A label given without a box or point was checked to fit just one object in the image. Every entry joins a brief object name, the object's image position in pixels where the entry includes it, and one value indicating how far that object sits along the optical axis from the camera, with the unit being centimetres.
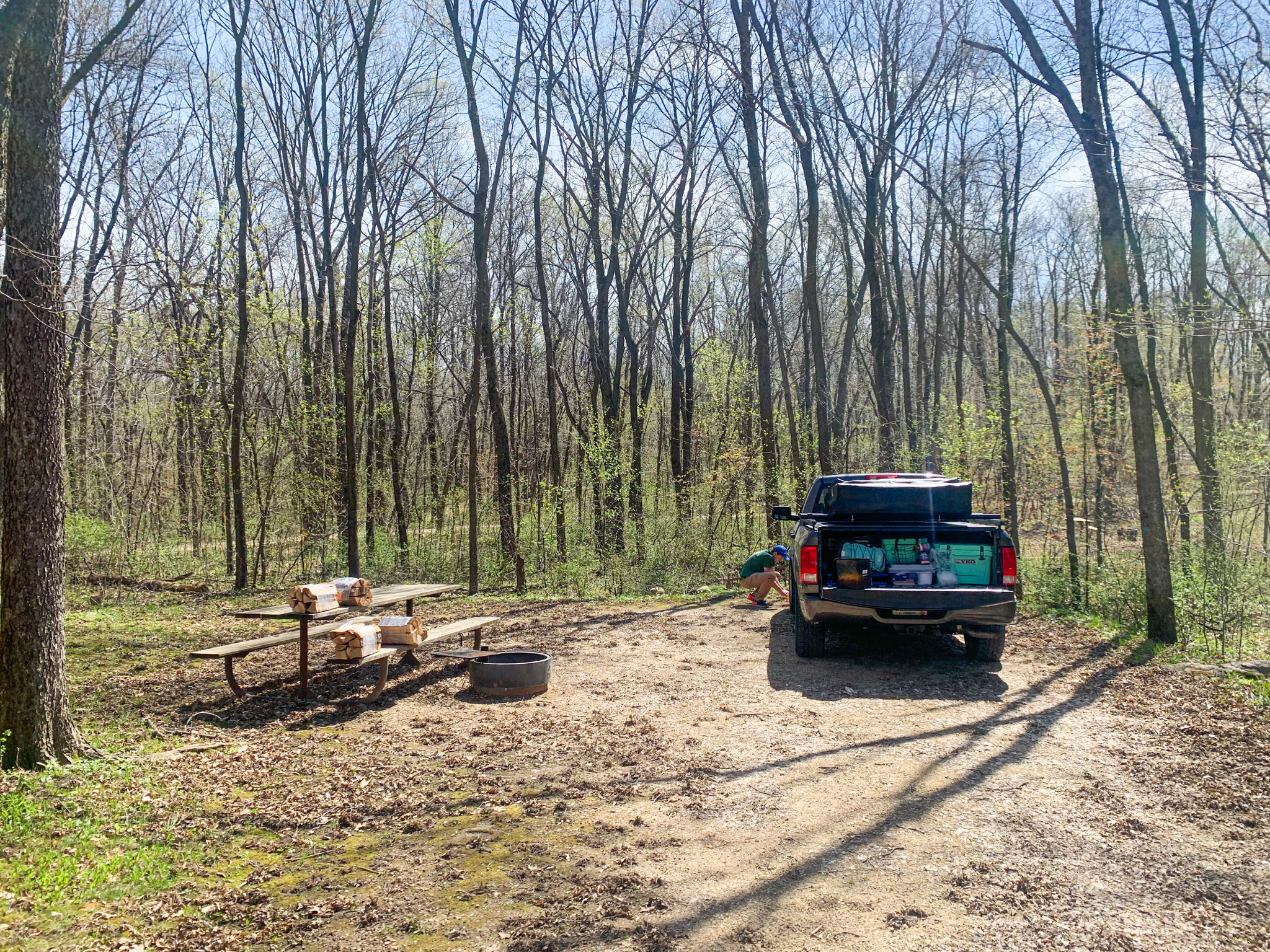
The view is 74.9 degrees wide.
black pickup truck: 759
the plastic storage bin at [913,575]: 788
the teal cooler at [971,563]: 777
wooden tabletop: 701
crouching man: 1209
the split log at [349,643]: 677
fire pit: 722
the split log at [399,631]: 725
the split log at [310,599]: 703
